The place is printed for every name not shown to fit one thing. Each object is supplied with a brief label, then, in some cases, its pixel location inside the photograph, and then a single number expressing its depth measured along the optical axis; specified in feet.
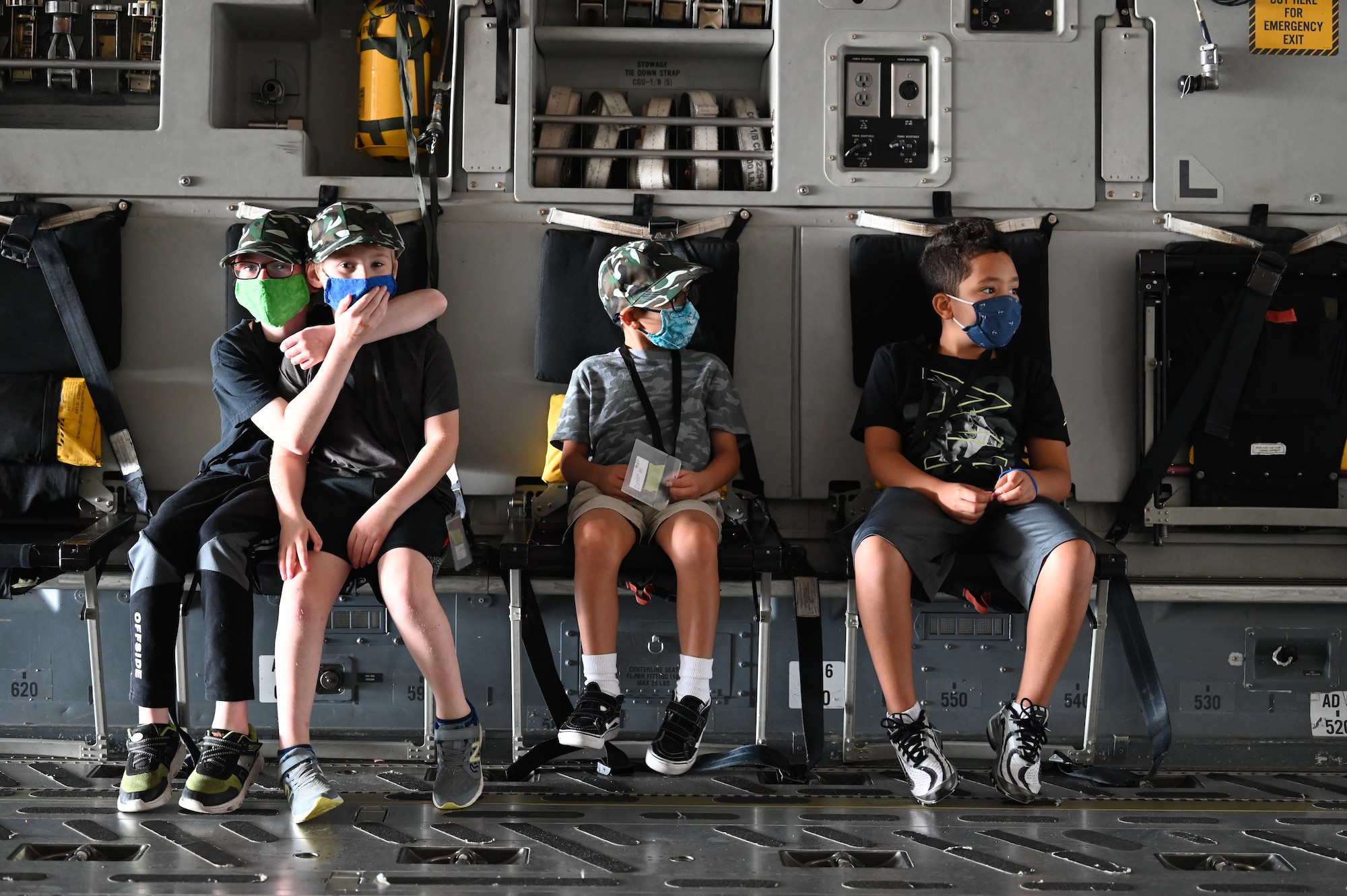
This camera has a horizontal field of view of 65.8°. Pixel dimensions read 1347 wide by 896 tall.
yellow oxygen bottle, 11.71
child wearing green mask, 7.80
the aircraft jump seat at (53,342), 10.61
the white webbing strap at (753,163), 11.67
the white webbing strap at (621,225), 11.19
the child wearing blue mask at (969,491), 8.44
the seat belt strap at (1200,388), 10.95
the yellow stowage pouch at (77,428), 10.63
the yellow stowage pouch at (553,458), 10.87
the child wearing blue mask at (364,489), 7.86
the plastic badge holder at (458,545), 9.06
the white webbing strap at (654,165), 11.59
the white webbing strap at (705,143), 11.68
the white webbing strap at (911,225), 11.25
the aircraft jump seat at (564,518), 8.95
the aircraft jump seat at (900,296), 11.09
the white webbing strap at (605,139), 11.73
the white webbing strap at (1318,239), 11.32
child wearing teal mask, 8.61
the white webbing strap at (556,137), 11.75
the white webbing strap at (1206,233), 11.33
